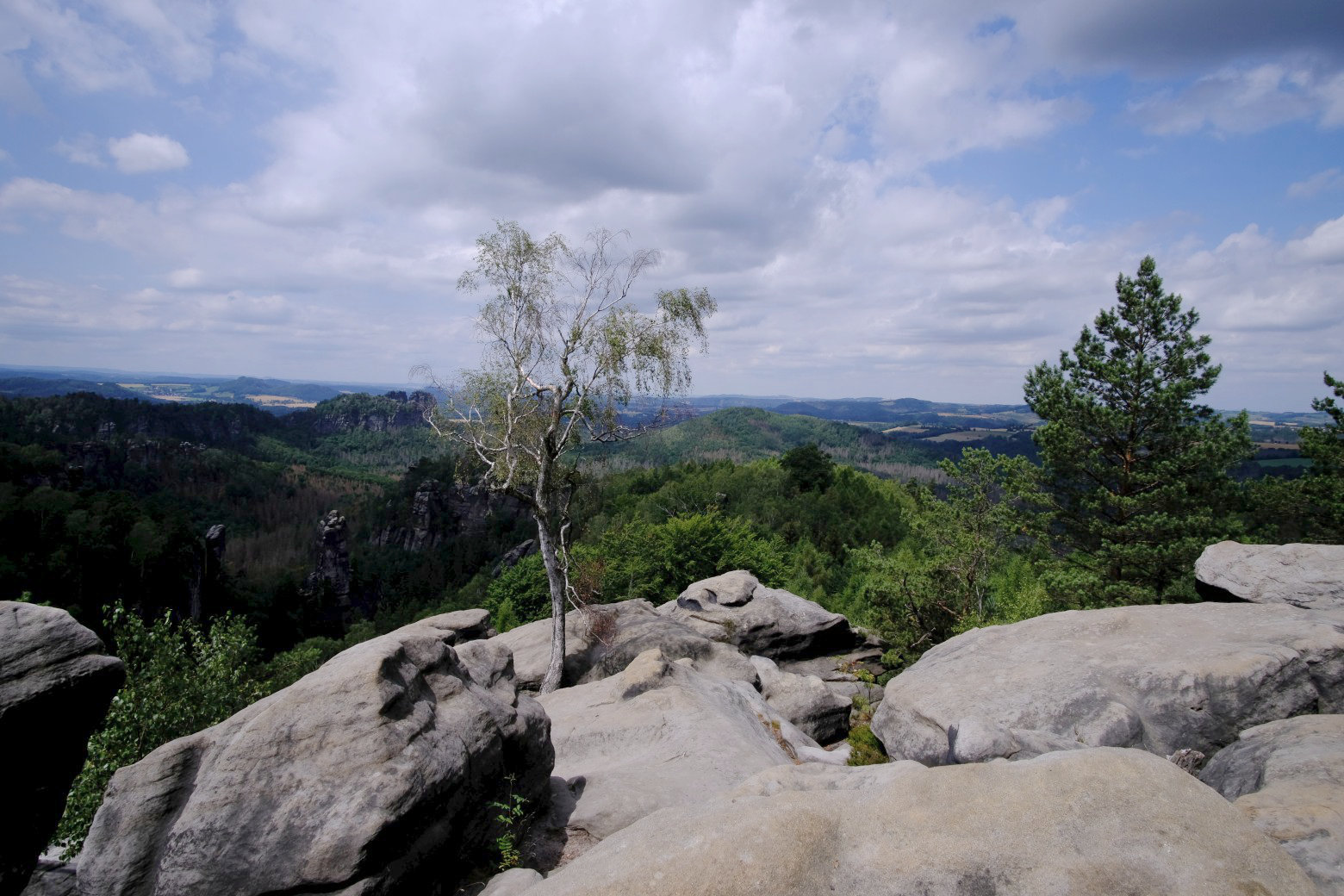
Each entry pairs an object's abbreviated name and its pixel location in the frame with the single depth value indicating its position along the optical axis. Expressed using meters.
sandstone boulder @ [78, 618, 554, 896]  6.81
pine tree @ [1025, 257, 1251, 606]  20.34
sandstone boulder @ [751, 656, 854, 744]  18.56
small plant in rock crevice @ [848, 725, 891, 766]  14.70
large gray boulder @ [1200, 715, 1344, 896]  5.91
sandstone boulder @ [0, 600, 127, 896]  7.74
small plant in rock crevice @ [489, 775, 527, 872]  8.74
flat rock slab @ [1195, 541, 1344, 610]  14.80
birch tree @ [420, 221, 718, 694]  20.22
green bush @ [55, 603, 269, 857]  12.88
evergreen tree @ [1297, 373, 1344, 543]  21.30
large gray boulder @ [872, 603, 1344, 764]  11.36
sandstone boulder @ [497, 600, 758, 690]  20.44
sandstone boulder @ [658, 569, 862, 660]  25.50
